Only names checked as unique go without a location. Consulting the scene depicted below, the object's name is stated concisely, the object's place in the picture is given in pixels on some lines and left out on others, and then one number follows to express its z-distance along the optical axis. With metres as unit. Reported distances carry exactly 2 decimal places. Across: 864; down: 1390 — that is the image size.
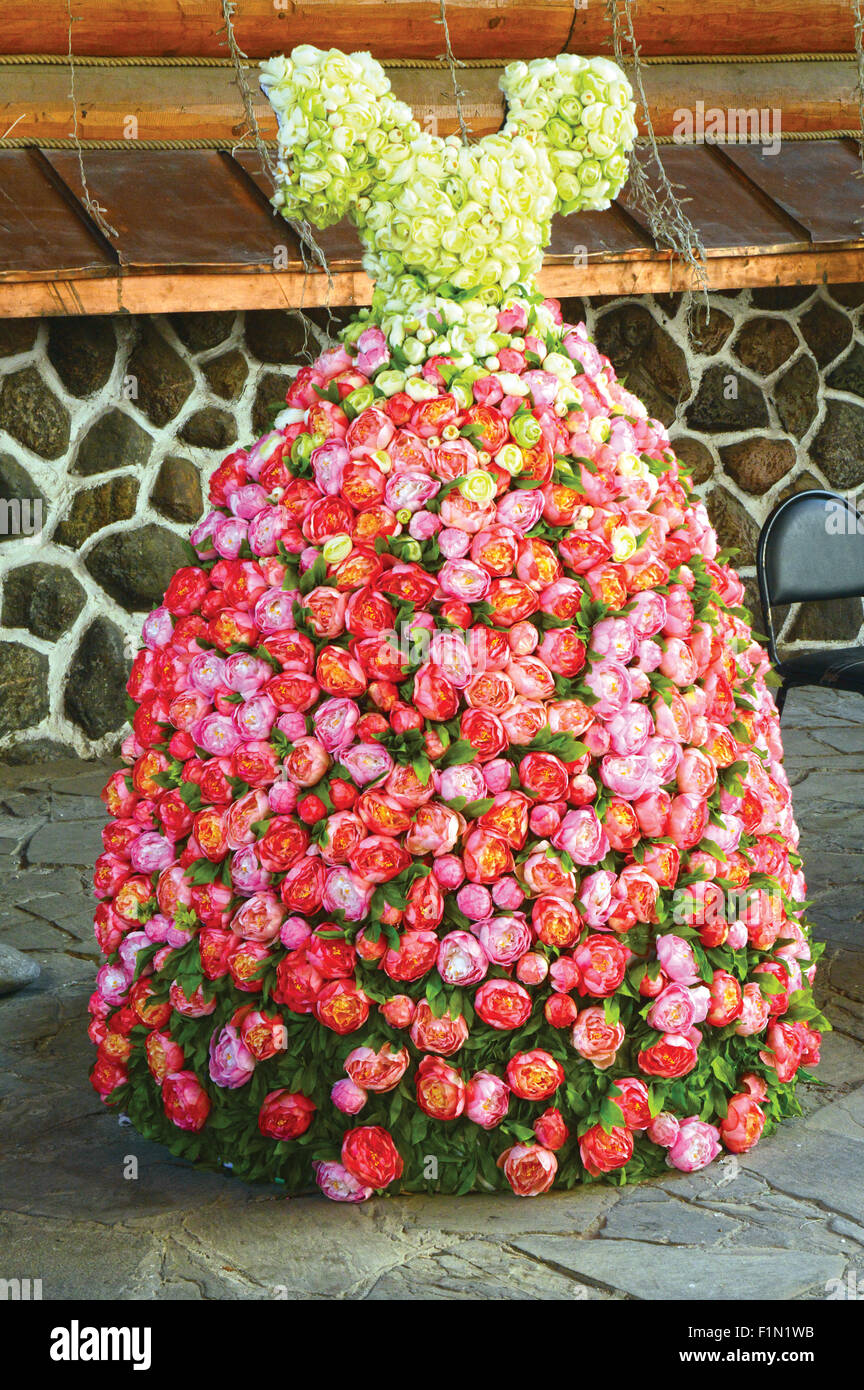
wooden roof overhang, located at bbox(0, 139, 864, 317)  4.63
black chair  4.90
